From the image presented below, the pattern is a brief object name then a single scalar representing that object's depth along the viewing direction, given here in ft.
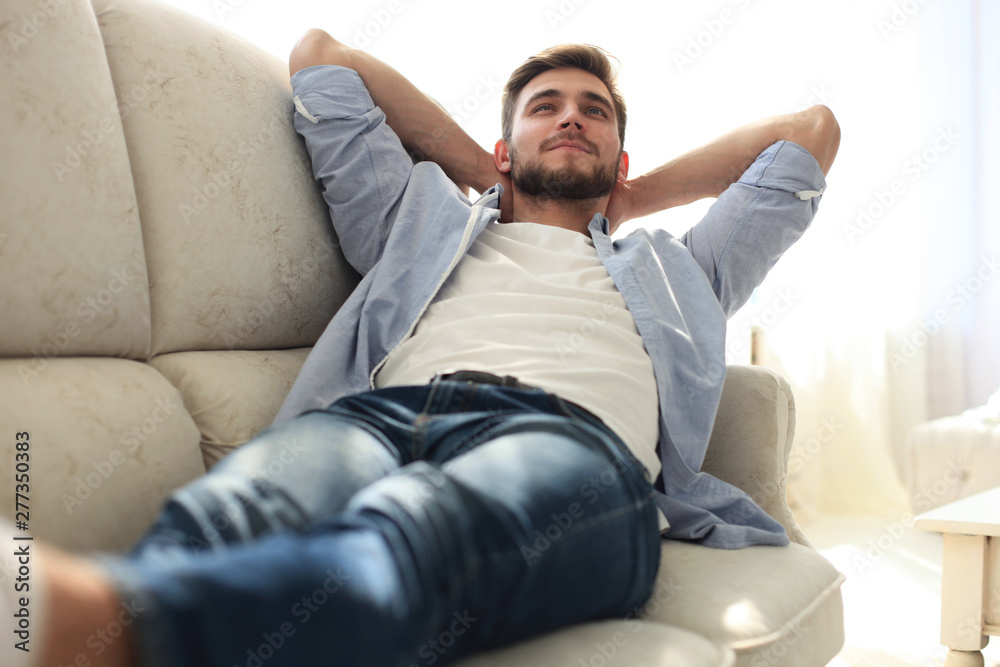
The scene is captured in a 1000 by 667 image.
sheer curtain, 10.02
